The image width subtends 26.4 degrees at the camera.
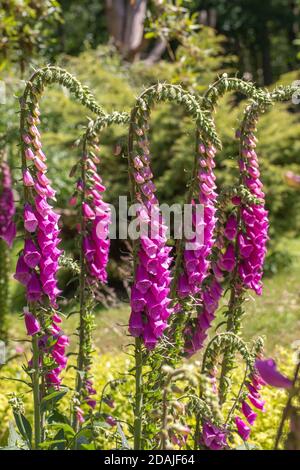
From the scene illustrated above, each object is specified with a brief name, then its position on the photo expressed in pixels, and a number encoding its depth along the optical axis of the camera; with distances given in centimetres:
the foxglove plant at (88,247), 254
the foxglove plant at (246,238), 254
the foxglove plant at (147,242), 212
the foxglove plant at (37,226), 220
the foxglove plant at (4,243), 535
